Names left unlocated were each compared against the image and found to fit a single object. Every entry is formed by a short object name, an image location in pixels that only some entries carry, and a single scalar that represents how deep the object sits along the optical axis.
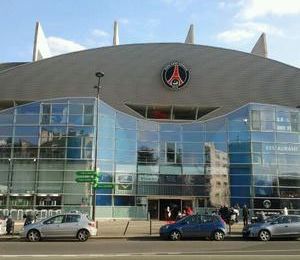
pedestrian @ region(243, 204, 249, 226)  20.88
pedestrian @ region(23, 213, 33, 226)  17.49
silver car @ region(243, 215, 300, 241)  15.35
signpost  18.26
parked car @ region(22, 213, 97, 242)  15.07
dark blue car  15.45
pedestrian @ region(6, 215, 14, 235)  16.98
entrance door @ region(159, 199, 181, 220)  27.59
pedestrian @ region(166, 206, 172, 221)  25.68
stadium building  26.32
